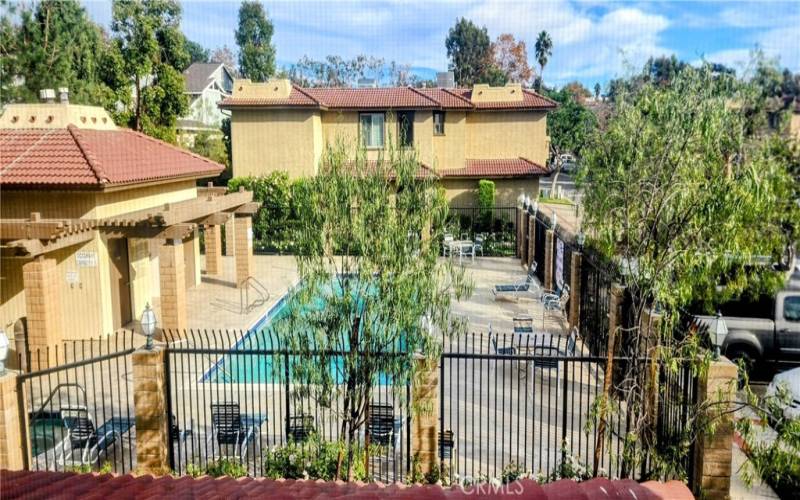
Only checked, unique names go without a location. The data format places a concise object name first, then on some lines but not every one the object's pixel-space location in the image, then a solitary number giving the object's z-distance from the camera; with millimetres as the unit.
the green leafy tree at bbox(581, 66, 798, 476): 5320
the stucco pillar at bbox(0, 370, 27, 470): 7066
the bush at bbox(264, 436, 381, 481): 7711
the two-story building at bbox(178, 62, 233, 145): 41616
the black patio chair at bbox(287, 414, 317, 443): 7301
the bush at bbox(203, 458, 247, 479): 7895
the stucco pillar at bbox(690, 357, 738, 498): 6422
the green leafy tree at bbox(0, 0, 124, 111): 10367
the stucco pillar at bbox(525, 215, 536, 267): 21669
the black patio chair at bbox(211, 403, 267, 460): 8406
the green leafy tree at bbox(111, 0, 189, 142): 23661
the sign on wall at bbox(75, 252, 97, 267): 14094
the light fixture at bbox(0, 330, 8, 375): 6918
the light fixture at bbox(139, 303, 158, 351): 7745
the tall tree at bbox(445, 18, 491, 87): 64812
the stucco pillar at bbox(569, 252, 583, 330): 13836
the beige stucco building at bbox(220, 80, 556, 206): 27672
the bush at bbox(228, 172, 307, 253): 26219
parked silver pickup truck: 10789
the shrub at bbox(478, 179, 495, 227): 27812
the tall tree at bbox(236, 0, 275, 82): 42397
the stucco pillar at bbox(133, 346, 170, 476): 7766
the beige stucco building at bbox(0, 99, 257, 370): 12328
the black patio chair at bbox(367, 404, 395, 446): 8219
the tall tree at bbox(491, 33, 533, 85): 59656
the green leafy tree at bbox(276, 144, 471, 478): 6363
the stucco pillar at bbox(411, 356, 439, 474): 7323
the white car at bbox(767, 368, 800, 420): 8301
